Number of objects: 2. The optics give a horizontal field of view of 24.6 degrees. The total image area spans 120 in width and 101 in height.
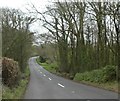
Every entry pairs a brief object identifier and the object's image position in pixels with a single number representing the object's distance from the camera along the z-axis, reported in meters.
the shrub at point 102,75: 24.95
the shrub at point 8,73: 18.06
